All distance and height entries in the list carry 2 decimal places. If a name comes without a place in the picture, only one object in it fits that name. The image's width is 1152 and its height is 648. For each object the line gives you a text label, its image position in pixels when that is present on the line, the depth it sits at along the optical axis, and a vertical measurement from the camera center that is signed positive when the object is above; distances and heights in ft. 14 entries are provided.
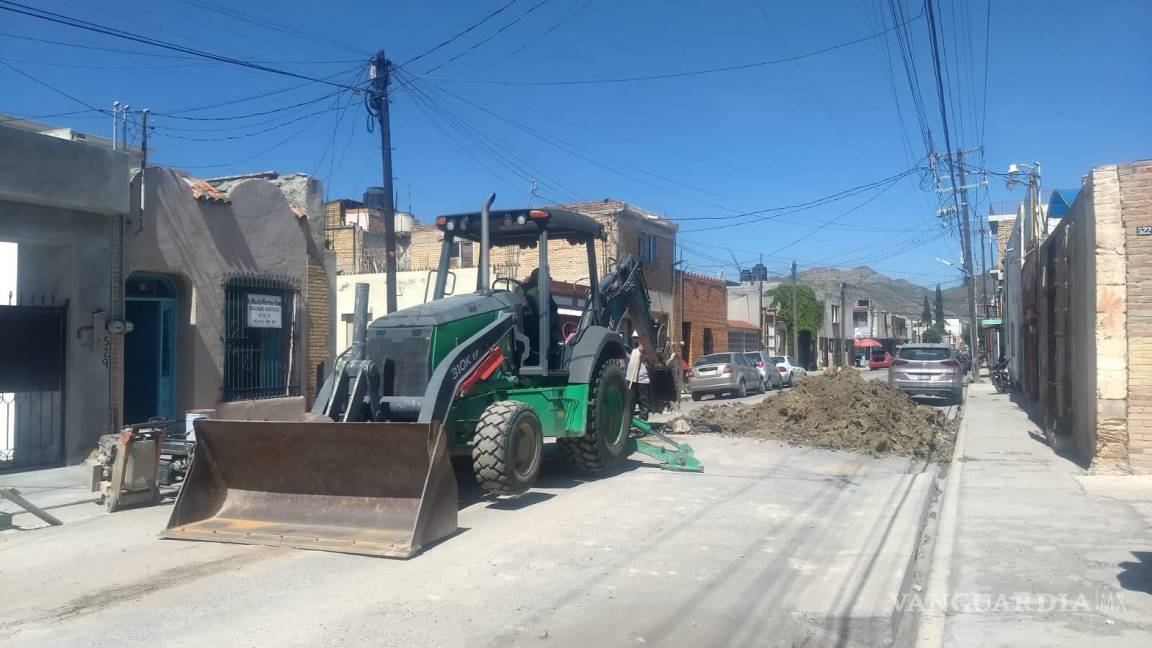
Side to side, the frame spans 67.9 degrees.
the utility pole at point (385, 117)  57.82 +15.84
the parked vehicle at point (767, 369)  101.71 -2.62
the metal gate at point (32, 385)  36.04 -1.73
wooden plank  24.73 -4.72
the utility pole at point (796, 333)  167.32 +2.85
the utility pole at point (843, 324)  201.09 +5.63
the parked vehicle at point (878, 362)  198.80 -3.34
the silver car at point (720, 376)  89.76 -3.05
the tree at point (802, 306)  175.73 +8.58
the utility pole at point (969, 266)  112.78 +11.73
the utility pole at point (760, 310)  160.04 +7.00
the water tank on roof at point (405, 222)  116.47 +17.05
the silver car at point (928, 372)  74.79 -2.12
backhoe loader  22.94 -2.36
